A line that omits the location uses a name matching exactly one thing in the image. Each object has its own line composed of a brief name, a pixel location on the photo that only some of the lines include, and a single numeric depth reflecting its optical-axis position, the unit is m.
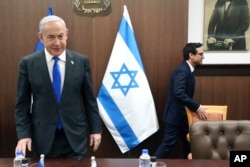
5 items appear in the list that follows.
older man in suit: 1.96
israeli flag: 3.36
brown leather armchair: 1.99
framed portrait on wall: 3.61
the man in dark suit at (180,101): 3.25
